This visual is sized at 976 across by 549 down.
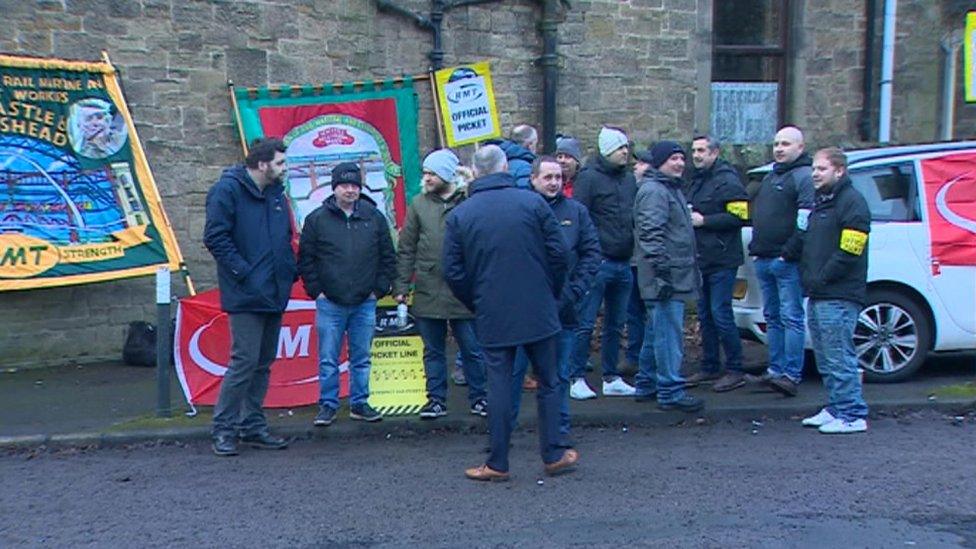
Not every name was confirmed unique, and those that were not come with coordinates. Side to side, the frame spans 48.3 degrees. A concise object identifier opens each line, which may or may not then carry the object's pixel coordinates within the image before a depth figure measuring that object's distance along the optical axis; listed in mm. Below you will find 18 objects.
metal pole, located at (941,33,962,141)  13906
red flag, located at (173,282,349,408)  7906
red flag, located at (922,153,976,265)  8820
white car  8734
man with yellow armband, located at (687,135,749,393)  8398
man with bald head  8172
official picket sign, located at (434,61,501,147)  11336
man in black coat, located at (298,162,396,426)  7410
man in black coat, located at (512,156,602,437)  6852
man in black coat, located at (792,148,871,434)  7266
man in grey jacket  7637
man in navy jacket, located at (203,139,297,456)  6848
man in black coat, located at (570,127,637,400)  8305
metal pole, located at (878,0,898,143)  13703
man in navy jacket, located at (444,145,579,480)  6234
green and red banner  10641
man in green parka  7723
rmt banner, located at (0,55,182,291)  9320
